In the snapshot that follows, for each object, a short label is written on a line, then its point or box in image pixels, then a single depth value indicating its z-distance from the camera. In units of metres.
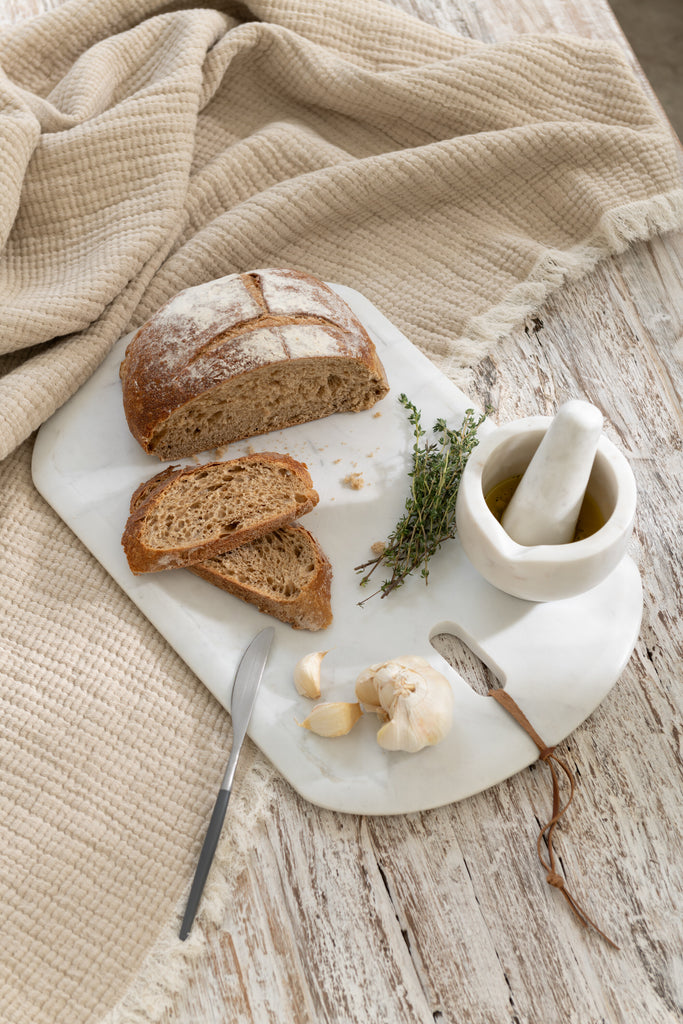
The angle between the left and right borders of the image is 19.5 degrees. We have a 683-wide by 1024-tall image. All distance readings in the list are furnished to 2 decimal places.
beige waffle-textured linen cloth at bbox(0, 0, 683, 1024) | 1.24
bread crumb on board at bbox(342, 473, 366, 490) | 1.34
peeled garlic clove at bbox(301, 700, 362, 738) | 1.24
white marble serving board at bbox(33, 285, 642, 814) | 1.25
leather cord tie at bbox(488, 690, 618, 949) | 1.22
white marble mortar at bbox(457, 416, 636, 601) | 1.22
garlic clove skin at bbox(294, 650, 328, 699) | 1.26
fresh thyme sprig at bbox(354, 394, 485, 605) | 1.30
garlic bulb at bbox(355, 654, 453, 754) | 1.23
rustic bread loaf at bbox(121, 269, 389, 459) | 1.33
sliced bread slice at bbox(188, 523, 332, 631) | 1.28
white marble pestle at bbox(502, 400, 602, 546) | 1.19
